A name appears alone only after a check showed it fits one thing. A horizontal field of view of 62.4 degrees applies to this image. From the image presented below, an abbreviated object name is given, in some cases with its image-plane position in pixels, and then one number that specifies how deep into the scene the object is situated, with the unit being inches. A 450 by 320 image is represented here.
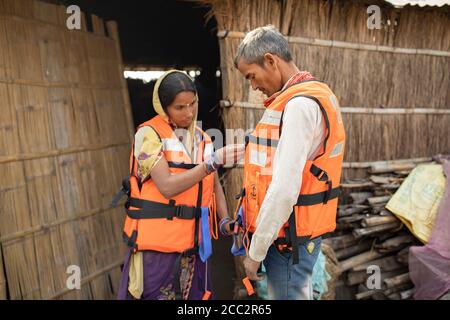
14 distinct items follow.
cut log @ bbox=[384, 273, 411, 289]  138.5
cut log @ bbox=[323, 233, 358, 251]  148.8
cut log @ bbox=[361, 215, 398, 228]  139.9
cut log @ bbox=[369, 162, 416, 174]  157.6
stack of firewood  141.0
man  64.4
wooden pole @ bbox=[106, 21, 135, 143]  162.9
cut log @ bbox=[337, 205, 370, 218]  148.3
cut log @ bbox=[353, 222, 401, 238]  140.0
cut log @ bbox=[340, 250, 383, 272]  144.9
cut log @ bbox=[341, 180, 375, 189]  153.8
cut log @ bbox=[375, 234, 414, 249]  143.1
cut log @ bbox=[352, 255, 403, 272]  146.9
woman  82.8
